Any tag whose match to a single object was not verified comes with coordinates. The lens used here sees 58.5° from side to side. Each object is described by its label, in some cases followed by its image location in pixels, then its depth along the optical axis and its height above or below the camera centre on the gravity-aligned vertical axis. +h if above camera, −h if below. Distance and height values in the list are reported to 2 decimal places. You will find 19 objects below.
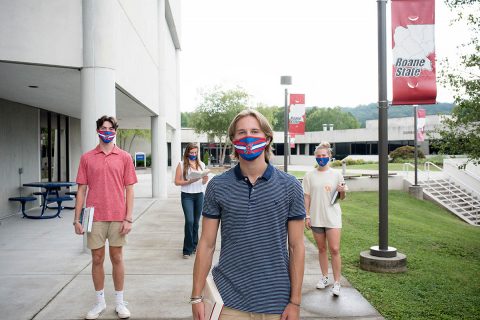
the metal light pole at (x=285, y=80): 15.76 +2.67
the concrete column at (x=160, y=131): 17.97 +0.96
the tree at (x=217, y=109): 48.41 +5.05
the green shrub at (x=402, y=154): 44.44 -0.18
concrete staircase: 19.92 -2.32
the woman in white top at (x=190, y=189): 7.34 -0.61
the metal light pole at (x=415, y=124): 20.05 +1.32
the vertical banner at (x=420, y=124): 21.10 +1.42
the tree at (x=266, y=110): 52.47 +5.39
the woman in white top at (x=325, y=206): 5.36 -0.67
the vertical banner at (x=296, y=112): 17.39 +1.68
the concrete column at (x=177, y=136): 26.70 +1.15
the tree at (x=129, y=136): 50.72 +2.22
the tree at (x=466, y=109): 9.66 +0.98
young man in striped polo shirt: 2.36 -0.46
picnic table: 11.76 -1.24
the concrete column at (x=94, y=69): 7.74 +1.55
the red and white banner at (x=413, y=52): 7.02 +1.65
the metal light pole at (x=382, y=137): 6.94 +0.26
